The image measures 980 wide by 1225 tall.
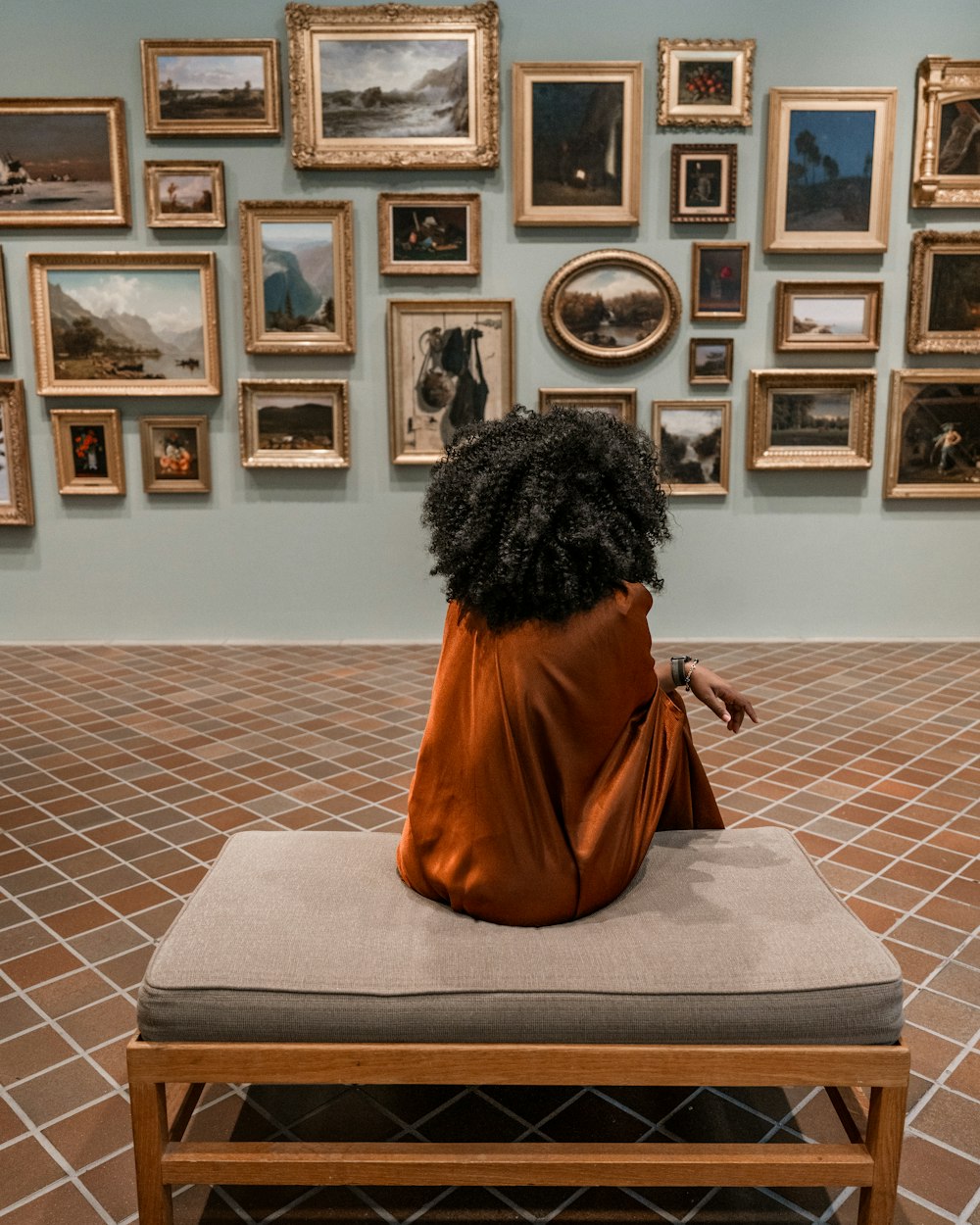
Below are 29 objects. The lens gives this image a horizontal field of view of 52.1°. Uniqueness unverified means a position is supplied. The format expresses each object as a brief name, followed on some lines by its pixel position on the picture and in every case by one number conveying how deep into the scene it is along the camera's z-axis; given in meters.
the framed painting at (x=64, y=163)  7.22
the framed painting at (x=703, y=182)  7.25
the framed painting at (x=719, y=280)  7.39
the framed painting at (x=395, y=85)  7.05
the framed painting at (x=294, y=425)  7.51
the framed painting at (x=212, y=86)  7.10
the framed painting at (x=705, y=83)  7.13
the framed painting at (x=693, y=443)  7.58
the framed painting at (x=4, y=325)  7.46
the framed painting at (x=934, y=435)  7.60
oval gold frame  7.35
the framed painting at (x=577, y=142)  7.14
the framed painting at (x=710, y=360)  7.50
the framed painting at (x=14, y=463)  7.58
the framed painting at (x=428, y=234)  7.28
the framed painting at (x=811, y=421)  7.57
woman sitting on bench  2.35
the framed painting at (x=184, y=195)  7.25
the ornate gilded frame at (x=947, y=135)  7.16
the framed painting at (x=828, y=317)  7.43
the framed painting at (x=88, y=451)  7.57
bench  2.08
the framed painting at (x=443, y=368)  7.43
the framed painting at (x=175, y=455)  7.58
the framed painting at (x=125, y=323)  7.41
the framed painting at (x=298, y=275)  7.29
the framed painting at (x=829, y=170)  7.20
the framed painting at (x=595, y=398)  7.51
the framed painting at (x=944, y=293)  7.39
